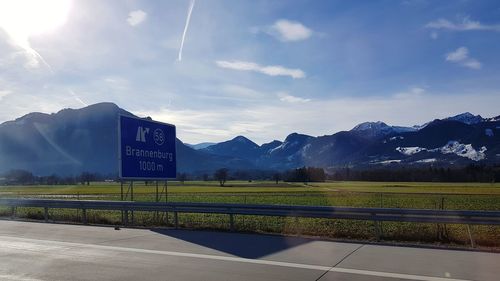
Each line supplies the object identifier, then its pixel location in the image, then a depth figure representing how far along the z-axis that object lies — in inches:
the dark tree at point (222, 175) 4940.5
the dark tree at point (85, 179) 5351.9
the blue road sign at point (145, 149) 714.8
